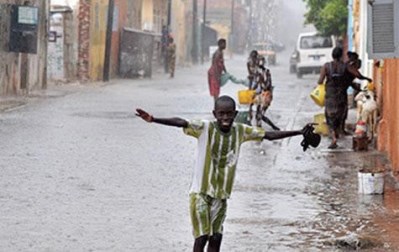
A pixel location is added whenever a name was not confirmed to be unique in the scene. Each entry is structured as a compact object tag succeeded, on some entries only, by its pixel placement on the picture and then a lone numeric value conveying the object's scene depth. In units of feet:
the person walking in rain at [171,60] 155.53
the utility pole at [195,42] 233.14
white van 156.66
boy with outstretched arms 25.64
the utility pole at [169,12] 201.61
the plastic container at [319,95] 64.64
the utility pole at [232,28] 314.88
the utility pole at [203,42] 247.70
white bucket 41.70
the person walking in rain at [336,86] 58.03
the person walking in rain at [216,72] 78.23
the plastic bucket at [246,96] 67.05
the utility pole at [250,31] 349.20
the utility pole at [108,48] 134.00
